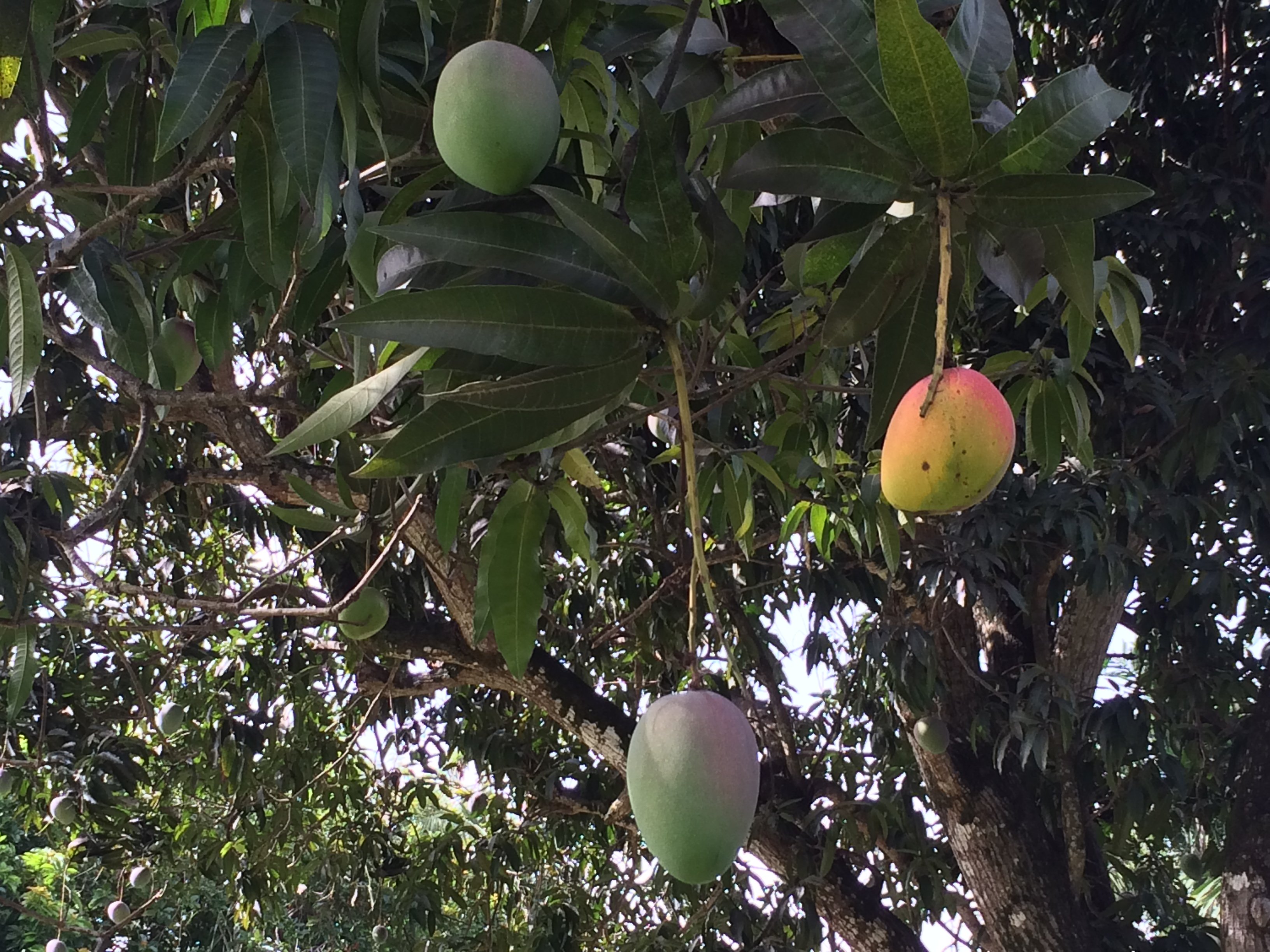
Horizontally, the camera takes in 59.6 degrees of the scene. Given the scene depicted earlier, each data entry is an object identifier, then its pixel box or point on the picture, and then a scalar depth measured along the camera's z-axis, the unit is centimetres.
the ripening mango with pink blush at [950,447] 79
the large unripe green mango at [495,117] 94
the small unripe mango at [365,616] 226
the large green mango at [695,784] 77
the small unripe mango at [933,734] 334
